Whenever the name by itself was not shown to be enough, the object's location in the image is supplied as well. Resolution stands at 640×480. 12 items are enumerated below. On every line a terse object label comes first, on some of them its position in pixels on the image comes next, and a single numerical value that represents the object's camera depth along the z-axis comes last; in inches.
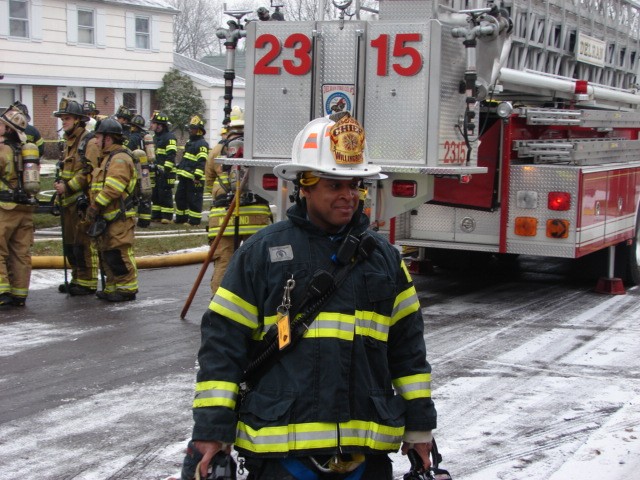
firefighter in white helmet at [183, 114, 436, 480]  117.3
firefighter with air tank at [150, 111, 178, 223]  606.9
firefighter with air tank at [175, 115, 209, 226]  585.3
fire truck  313.1
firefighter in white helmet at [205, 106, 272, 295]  326.3
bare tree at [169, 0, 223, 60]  2711.6
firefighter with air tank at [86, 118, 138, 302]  358.9
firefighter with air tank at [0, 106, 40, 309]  353.1
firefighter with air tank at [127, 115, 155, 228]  549.5
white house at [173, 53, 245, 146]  1438.2
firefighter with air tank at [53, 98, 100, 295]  375.6
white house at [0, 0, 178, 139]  1169.5
